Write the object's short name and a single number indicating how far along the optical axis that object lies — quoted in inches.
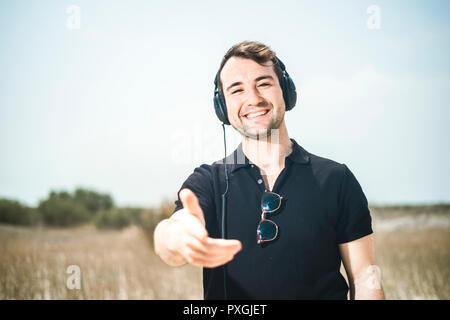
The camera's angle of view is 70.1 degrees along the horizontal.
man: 61.8
